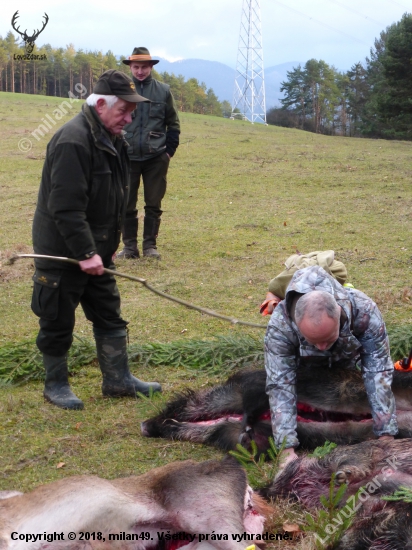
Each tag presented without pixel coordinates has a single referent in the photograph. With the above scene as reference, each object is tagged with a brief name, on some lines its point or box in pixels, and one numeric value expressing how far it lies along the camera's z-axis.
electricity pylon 49.41
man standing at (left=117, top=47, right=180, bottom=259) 9.02
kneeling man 3.82
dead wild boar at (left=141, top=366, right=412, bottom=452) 4.05
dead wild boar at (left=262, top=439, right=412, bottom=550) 2.90
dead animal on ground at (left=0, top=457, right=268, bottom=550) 2.82
